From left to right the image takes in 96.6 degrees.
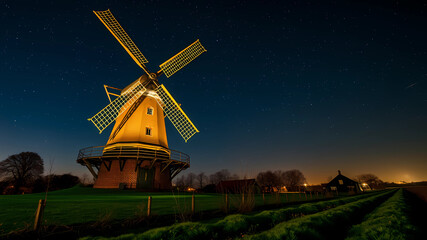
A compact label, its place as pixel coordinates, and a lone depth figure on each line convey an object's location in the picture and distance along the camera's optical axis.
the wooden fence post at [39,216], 4.48
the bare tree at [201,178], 98.55
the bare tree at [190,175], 93.24
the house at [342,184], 49.94
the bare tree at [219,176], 97.70
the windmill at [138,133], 19.08
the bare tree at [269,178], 84.59
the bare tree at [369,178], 106.22
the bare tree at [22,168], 35.28
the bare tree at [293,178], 93.81
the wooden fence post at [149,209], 6.21
